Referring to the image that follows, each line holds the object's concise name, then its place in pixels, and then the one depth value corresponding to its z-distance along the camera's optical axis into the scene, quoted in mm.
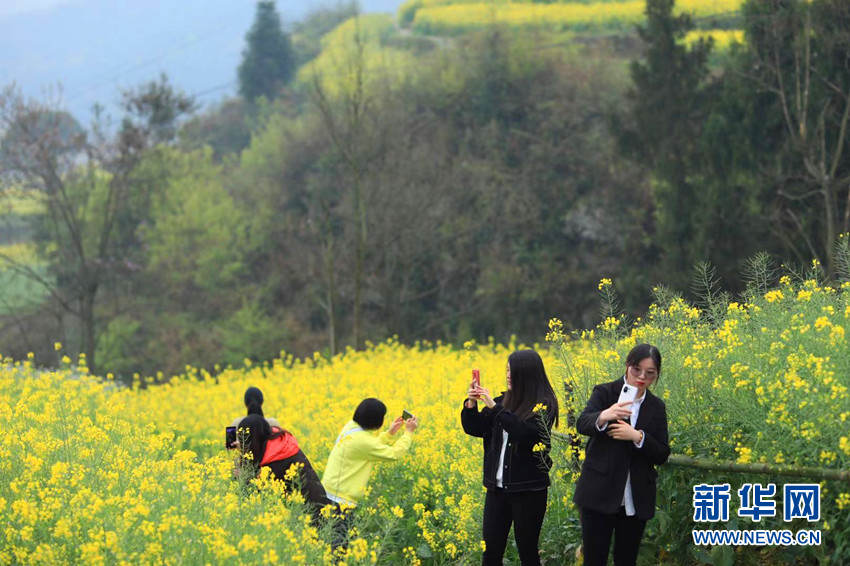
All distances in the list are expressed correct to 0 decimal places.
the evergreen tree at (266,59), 55809
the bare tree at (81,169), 31484
